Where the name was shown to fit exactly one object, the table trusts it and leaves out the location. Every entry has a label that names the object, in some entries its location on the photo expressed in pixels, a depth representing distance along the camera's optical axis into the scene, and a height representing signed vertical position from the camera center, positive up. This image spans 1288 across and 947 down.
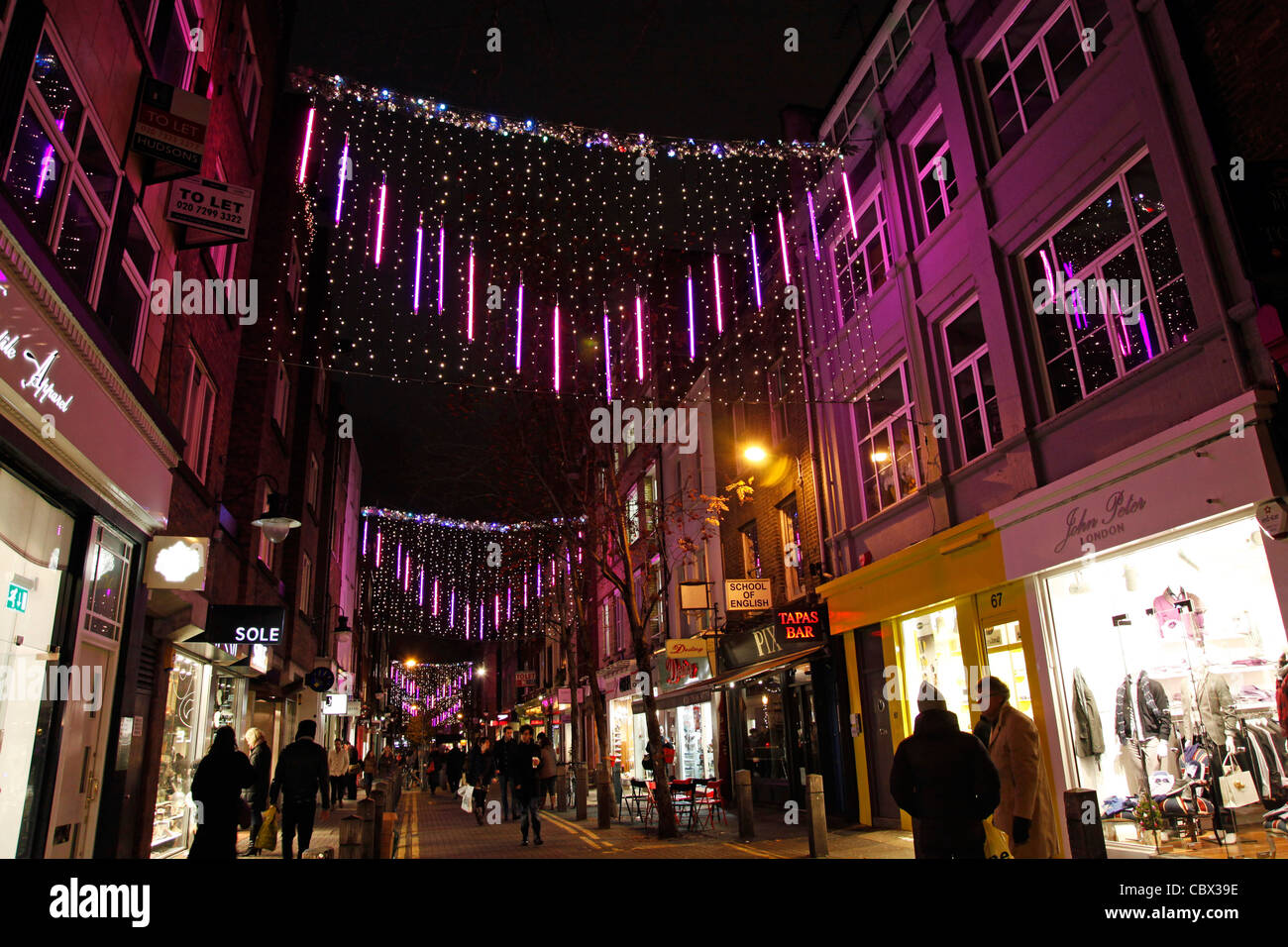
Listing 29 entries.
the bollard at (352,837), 5.92 -0.65
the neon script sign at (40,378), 5.84 +2.98
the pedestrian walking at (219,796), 7.96 -0.41
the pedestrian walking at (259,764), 12.20 -0.19
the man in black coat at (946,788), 5.09 -0.44
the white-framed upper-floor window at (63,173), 6.80 +5.32
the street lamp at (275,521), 12.33 +3.42
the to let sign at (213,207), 10.48 +6.99
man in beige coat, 6.47 -0.46
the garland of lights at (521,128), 9.23 +7.38
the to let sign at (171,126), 9.16 +7.16
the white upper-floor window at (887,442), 13.50 +4.74
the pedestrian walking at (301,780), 10.41 -0.38
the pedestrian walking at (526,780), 13.17 -0.66
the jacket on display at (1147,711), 8.88 -0.03
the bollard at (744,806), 12.77 -1.23
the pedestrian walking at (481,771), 19.29 -0.87
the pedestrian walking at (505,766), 17.00 -0.56
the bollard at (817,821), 9.71 -1.15
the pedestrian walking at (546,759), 15.95 -0.45
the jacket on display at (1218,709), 8.17 -0.05
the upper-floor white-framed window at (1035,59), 10.00 +8.41
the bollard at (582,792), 18.44 -1.26
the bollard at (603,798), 16.02 -1.25
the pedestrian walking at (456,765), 27.78 -0.77
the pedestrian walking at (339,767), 20.02 -0.45
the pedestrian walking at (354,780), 24.84 -0.99
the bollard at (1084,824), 6.11 -0.84
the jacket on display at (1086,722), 9.37 -0.14
